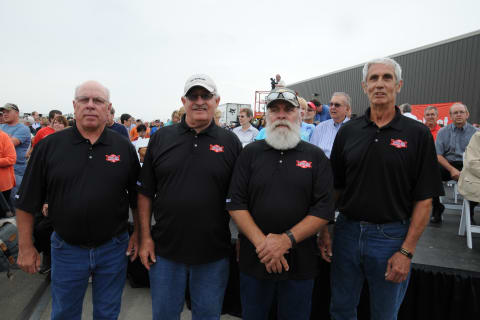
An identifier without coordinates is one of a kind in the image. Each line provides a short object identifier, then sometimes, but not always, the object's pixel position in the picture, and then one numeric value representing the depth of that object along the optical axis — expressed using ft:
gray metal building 33.63
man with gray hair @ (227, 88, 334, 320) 5.32
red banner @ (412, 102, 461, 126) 31.96
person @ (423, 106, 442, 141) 15.81
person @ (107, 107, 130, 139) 12.35
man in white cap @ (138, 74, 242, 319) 5.70
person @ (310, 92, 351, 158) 11.92
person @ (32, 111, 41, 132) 44.24
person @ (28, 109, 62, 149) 14.60
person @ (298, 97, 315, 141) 12.80
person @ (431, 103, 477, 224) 13.10
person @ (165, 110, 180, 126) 22.08
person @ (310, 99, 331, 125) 22.25
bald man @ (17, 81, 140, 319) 5.66
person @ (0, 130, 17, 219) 10.89
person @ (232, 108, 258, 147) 17.97
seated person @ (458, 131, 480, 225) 9.61
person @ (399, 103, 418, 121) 17.76
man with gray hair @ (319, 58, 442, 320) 5.49
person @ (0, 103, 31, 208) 14.15
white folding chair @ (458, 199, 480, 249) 10.28
